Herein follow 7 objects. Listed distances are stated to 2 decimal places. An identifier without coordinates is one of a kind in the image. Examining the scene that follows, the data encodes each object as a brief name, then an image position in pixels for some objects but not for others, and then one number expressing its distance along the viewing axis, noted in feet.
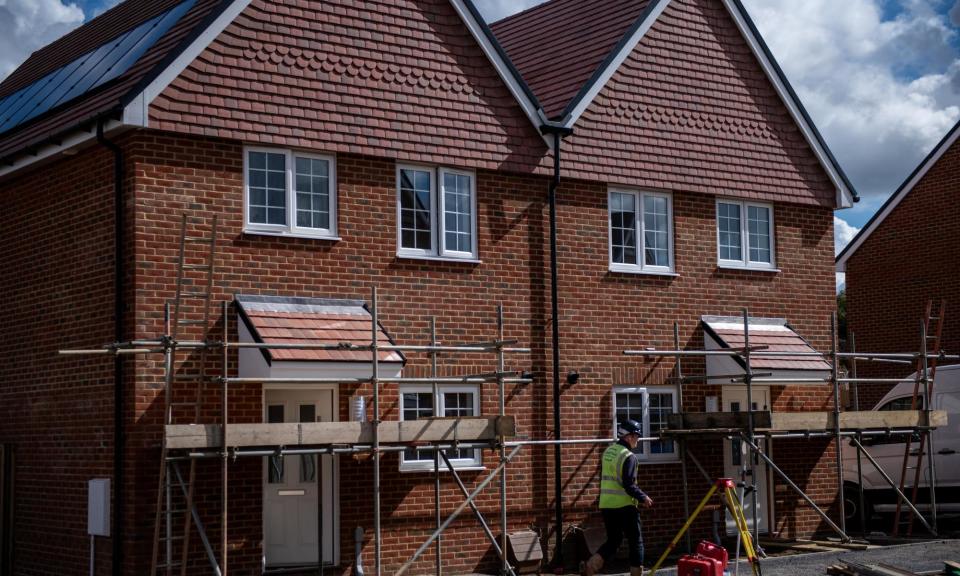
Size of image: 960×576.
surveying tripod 45.57
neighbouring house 89.71
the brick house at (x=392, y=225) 51.13
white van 70.18
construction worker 48.70
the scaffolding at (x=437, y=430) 46.09
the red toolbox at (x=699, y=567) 46.09
